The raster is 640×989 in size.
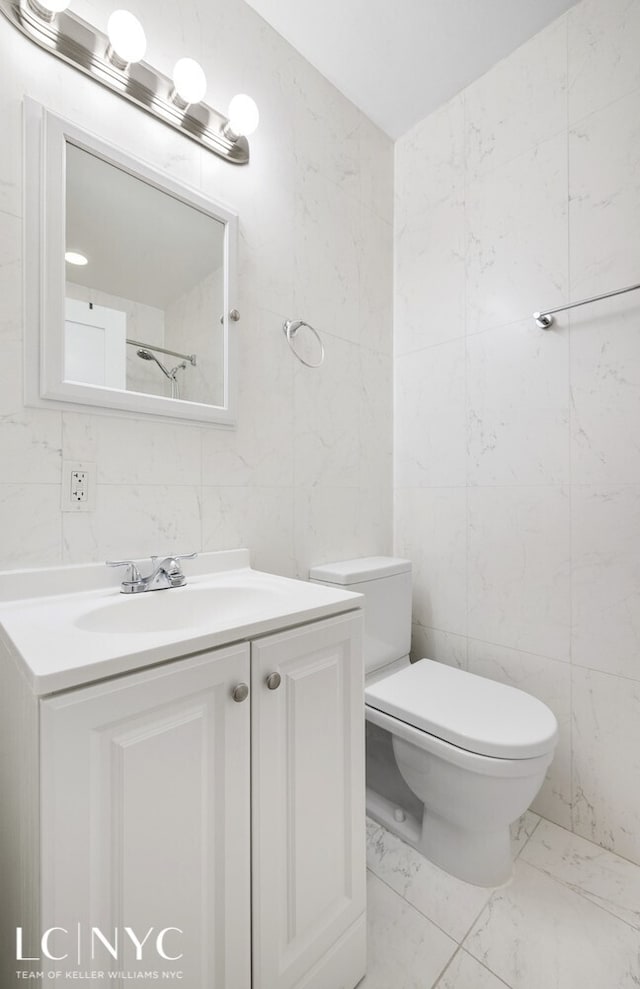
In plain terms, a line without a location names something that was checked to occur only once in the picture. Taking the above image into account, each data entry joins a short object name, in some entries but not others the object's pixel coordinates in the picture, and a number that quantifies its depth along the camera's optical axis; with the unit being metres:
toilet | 1.06
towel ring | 1.42
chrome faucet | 1.02
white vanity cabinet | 0.56
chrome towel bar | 1.34
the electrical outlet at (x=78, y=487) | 0.99
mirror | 0.96
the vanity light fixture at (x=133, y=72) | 0.94
